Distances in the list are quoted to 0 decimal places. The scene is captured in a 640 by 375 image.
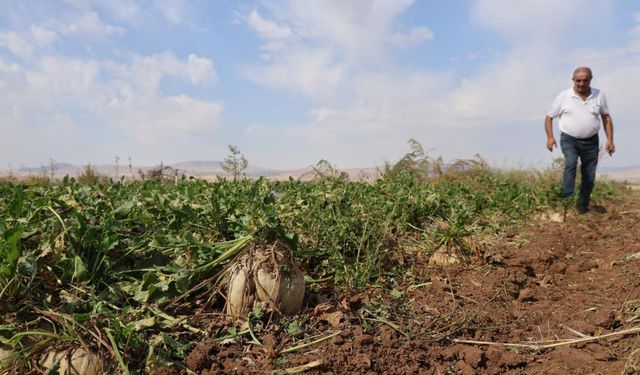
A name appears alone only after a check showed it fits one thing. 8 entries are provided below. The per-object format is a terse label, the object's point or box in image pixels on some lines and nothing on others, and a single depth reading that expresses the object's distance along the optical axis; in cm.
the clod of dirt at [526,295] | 357
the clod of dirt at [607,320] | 296
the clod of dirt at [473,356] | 246
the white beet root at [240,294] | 265
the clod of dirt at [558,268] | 430
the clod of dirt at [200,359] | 225
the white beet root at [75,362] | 214
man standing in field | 668
